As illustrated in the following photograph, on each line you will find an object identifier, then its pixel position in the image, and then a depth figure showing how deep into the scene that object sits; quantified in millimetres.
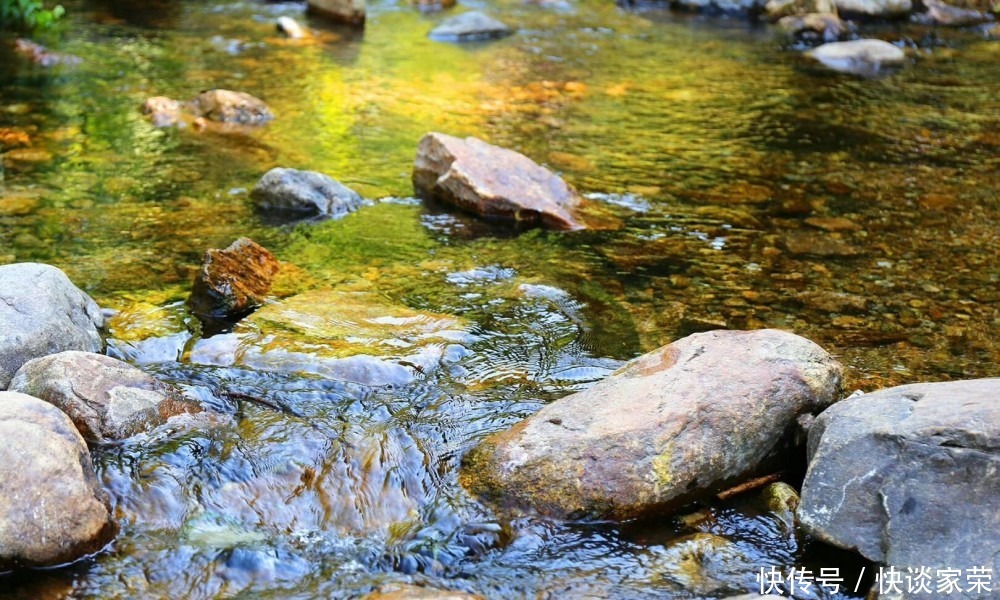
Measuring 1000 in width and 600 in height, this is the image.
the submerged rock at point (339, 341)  4824
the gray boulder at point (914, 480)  3355
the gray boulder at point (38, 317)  4432
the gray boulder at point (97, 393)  4121
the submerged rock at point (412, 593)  3357
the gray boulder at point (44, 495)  3414
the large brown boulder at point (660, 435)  3883
